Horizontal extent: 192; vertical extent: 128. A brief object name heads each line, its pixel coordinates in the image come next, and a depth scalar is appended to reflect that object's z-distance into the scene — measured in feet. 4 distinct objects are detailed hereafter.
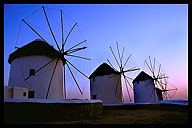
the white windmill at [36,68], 39.88
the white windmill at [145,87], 77.25
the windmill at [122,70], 65.02
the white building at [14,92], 31.20
